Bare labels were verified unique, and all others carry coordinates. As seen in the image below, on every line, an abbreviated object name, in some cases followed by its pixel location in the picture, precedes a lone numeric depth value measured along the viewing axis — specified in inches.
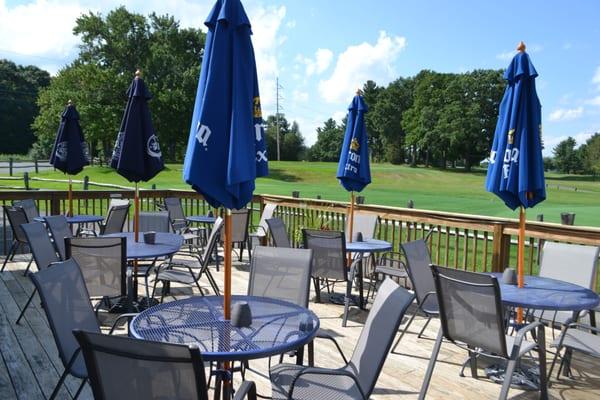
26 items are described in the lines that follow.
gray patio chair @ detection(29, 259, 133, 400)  95.9
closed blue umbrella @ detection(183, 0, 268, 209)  88.1
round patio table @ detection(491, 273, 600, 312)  120.2
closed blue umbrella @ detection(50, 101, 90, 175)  295.3
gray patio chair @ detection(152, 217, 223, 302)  183.9
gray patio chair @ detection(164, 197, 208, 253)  321.2
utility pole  2502.0
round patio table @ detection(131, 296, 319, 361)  82.3
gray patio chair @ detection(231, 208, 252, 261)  281.6
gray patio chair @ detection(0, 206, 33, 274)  251.4
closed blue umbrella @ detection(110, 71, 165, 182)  191.8
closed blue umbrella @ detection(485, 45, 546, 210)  139.3
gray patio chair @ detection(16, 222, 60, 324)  162.2
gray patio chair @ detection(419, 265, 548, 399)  108.2
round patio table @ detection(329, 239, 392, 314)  199.0
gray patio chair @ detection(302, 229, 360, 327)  191.6
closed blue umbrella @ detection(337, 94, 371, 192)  228.7
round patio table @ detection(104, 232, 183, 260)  166.6
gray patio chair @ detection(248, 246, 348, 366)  131.5
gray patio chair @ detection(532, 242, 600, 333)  152.9
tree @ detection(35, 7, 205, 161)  1272.1
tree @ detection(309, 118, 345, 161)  2678.2
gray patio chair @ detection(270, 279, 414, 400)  84.4
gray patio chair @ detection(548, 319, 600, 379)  118.6
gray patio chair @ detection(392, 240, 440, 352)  154.2
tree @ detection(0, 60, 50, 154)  2015.3
